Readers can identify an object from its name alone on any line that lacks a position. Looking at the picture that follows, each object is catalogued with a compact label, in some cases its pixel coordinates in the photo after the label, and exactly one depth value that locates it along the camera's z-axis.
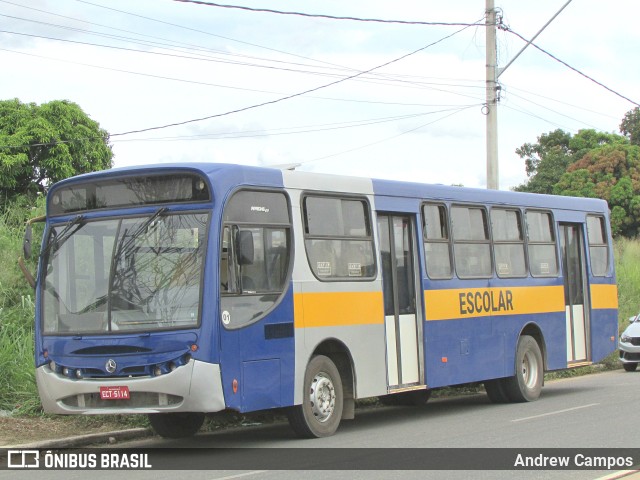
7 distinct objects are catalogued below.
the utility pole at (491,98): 21.64
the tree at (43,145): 28.84
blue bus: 10.63
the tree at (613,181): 47.34
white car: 22.08
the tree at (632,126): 59.62
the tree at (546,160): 53.56
